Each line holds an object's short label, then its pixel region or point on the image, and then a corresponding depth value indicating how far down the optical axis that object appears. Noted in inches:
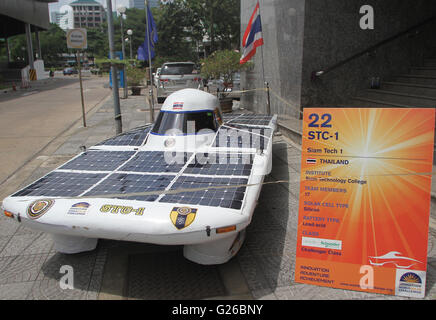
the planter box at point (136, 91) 959.6
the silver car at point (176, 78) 667.4
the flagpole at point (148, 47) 454.5
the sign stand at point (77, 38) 472.1
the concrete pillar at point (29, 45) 1796.3
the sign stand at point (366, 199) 132.6
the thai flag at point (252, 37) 438.9
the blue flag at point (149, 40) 500.0
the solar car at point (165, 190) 136.6
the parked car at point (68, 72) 2691.9
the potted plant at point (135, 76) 964.0
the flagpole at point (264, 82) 448.9
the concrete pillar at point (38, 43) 2130.3
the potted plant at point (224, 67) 548.4
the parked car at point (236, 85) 791.5
